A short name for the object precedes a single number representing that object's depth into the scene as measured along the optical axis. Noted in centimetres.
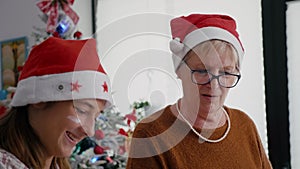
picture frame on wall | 308
